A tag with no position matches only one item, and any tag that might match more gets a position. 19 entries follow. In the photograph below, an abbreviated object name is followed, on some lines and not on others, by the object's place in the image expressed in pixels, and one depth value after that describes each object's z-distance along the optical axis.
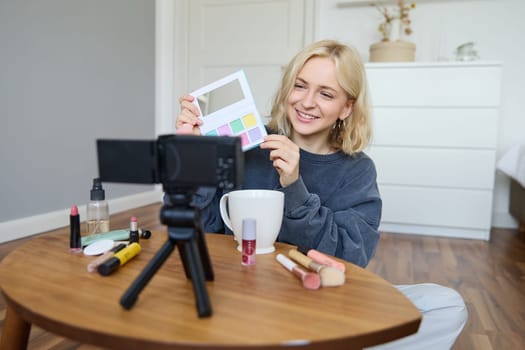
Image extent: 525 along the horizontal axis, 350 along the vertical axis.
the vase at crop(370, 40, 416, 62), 2.67
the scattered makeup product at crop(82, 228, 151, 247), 0.68
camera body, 0.41
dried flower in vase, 2.79
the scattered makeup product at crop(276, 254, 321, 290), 0.50
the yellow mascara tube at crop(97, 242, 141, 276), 0.52
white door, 3.31
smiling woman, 0.73
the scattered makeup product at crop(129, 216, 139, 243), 0.67
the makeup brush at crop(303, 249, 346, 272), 0.56
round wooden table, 0.38
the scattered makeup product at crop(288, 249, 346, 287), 0.51
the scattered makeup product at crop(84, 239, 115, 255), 0.61
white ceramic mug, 0.62
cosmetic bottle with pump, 0.82
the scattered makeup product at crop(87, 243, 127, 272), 0.54
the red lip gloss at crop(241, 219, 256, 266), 0.59
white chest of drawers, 2.53
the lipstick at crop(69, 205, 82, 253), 0.63
